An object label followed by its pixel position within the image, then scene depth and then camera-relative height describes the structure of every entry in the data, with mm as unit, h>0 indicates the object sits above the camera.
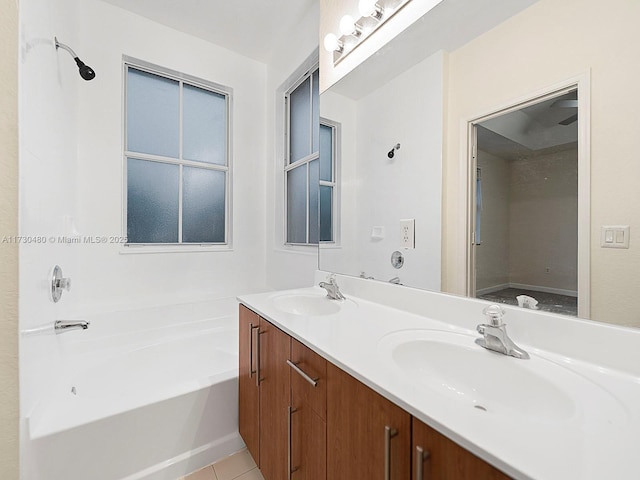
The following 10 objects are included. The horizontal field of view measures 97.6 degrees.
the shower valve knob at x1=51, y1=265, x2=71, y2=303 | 1409 -238
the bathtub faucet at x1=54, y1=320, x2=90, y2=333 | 1456 -459
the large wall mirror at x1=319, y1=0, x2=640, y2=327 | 723 +281
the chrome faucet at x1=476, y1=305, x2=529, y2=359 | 747 -269
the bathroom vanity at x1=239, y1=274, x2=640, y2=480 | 433 -323
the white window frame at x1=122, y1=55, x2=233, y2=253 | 2264 +687
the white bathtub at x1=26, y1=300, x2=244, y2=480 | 1134 -850
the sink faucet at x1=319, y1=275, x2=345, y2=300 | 1455 -270
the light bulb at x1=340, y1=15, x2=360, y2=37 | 1524 +1167
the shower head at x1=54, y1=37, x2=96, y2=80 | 1545 +986
